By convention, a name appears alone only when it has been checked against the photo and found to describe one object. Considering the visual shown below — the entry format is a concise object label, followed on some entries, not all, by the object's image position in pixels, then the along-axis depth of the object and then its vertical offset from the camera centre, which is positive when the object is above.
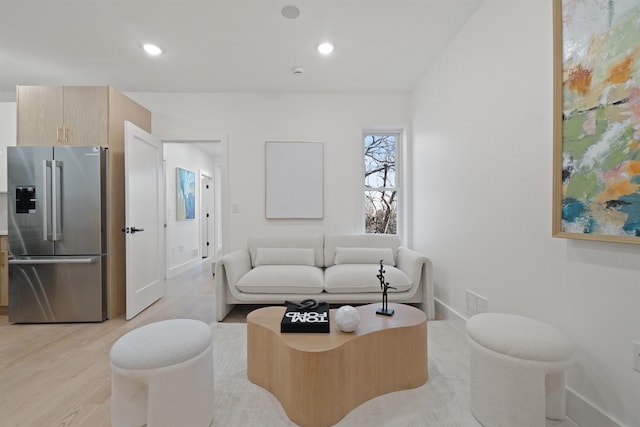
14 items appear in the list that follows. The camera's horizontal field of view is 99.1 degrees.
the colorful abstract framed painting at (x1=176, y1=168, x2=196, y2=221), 5.02 +0.32
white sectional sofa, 2.60 -0.70
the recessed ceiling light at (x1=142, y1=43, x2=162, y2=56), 2.52 +1.53
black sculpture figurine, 1.75 -0.65
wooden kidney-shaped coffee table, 1.29 -0.81
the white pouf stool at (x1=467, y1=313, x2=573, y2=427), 1.16 -0.72
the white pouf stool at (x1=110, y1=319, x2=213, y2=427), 1.15 -0.74
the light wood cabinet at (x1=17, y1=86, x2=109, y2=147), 2.73 +0.97
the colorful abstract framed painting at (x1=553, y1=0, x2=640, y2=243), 1.10 +0.40
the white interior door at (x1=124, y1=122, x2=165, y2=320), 2.72 -0.08
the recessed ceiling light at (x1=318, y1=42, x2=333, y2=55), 2.51 +1.53
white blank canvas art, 3.50 +0.39
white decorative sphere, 1.49 -0.60
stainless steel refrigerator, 2.60 -0.22
